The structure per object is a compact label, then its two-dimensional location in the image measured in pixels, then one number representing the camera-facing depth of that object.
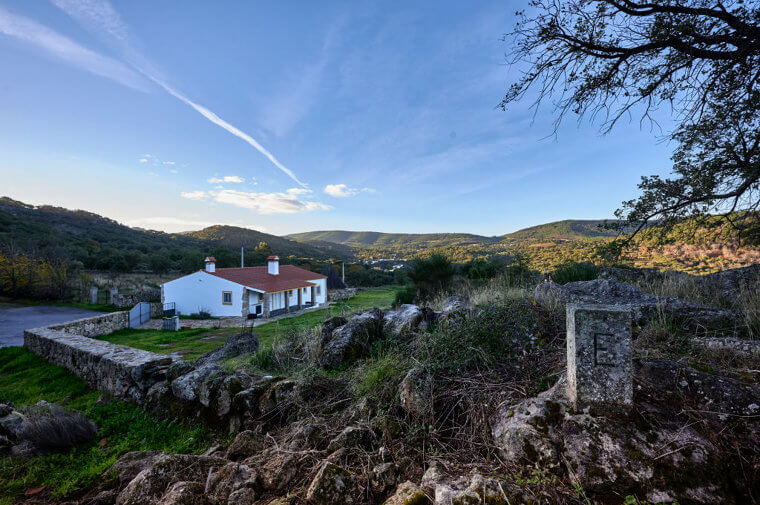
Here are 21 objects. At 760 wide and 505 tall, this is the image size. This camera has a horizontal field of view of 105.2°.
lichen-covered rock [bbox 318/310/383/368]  5.16
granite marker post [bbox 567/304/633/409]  2.02
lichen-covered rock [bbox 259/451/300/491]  2.25
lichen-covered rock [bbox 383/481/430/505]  1.78
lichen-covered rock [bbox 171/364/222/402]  4.20
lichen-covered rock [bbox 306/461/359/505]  1.98
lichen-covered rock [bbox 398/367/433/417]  2.70
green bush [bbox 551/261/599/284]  8.82
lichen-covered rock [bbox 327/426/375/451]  2.51
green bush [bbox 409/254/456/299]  15.79
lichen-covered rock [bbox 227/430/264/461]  2.84
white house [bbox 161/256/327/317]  20.81
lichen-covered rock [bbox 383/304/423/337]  5.52
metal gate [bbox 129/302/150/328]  15.45
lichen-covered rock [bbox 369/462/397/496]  2.07
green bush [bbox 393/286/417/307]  15.13
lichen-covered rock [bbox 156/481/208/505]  2.16
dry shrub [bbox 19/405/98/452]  3.58
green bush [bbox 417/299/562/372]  3.20
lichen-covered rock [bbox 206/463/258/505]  2.15
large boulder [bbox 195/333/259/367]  6.67
